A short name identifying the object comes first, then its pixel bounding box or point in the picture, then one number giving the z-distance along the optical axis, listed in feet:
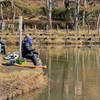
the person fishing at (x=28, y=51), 55.36
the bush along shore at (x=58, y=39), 138.21
